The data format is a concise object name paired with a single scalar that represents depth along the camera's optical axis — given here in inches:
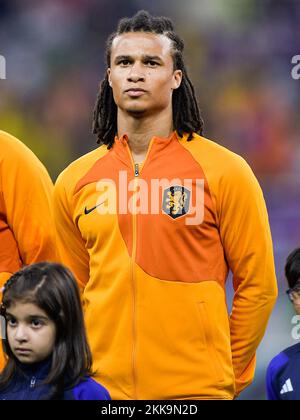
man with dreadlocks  299.9
